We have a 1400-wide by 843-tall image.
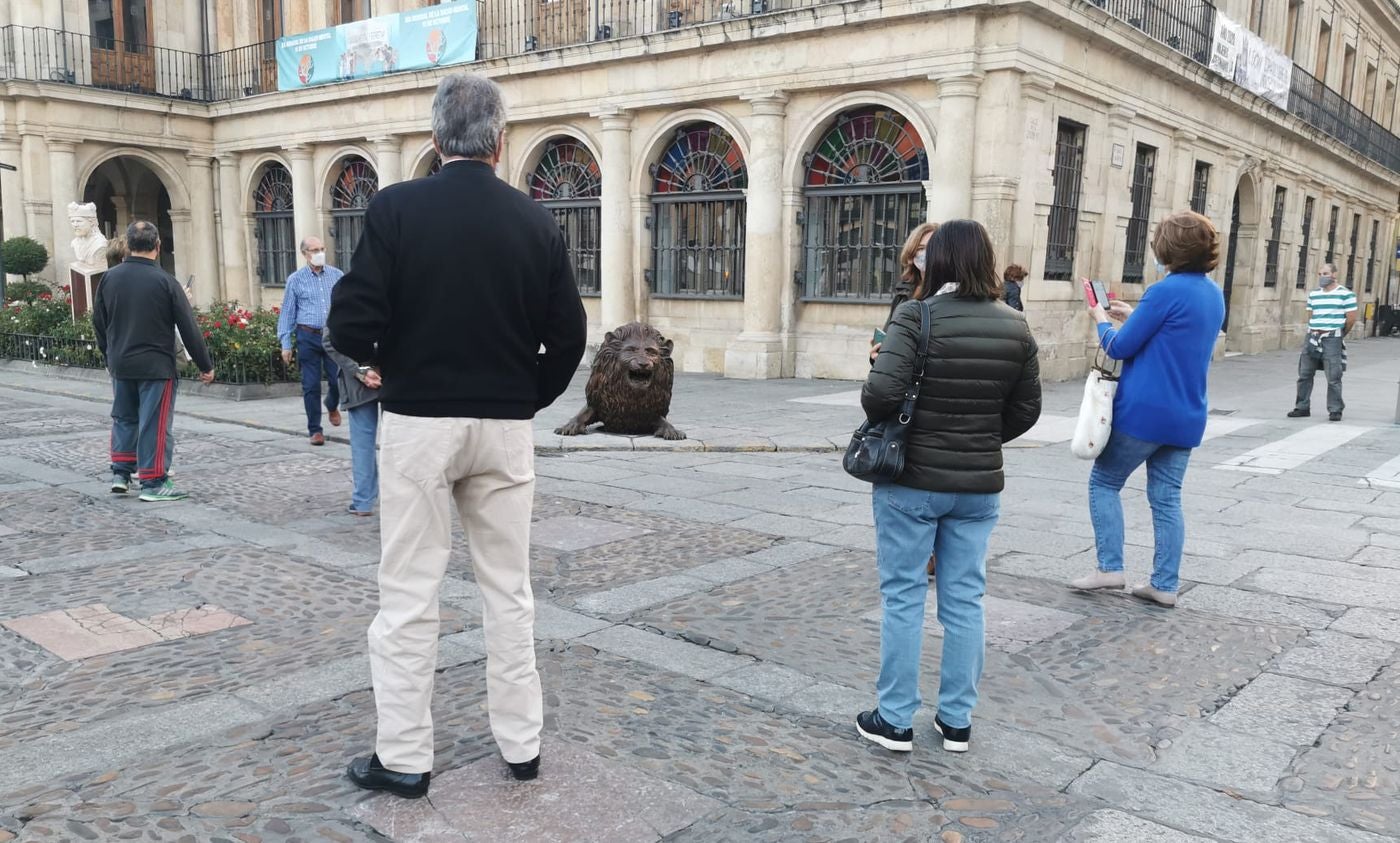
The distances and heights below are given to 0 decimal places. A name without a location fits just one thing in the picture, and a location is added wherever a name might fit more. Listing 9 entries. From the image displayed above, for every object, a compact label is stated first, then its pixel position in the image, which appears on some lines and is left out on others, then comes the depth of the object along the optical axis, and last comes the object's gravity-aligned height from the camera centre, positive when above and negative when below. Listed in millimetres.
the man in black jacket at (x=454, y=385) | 2850 -321
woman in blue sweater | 4715 -405
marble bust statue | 16231 +256
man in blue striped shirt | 9133 -354
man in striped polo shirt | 11523 -554
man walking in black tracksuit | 6992 -575
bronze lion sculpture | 9516 -1031
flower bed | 12961 -1102
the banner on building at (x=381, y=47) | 18859 +4100
